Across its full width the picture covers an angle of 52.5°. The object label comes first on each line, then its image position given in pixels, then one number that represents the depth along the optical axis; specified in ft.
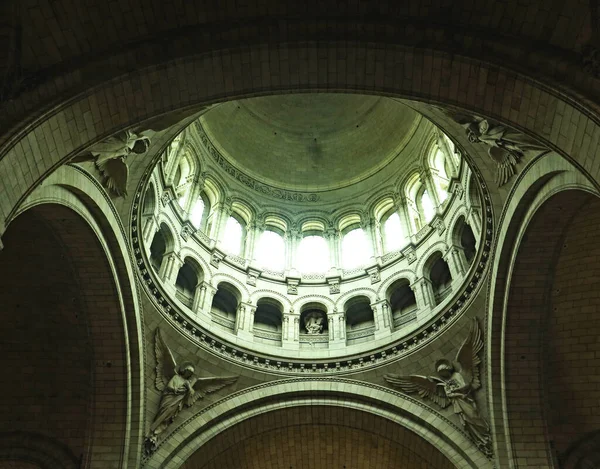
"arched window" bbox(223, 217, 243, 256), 72.49
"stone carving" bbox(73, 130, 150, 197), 38.24
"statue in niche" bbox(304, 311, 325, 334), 67.36
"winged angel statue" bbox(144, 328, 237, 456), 54.34
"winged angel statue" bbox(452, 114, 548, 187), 36.94
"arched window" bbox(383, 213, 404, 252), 72.30
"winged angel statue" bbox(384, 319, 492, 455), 51.78
